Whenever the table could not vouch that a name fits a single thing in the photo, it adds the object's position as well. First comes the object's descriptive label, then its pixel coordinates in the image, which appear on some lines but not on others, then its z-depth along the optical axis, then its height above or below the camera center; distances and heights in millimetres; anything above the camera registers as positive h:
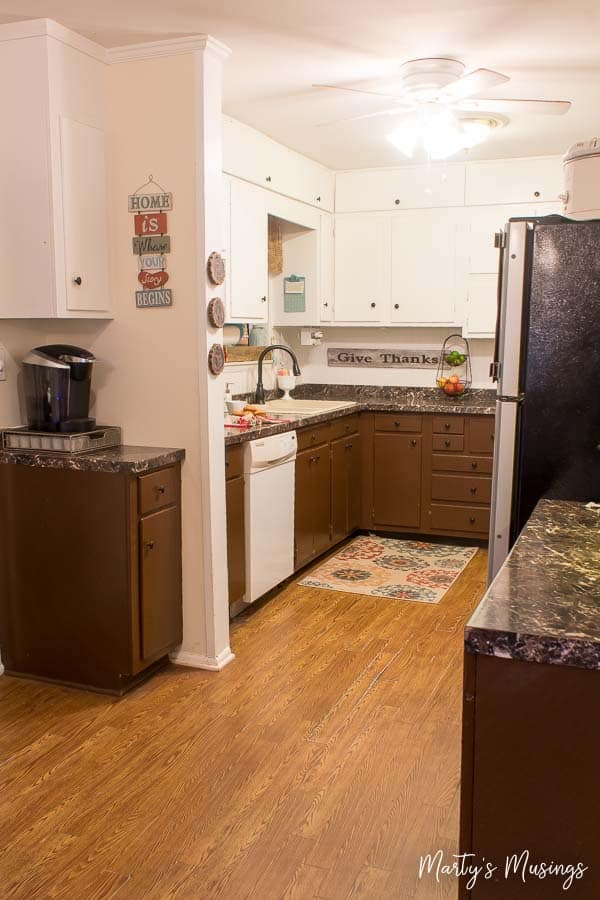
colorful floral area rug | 4477 -1412
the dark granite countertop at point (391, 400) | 5152 -520
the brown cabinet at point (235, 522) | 3745 -905
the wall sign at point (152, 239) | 3271 +318
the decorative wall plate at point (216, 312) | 3289 +36
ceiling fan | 3398 +978
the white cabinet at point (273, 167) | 4355 +892
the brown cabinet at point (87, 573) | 3092 -953
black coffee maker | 3182 -247
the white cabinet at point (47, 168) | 2975 +549
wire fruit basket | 5609 -309
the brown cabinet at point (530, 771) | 1261 -682
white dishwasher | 3922 -919
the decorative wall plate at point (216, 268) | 3264 +209
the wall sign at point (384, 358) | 5902 -249
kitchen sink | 4788 -516
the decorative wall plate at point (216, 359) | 3299 -148
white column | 3172 -280
